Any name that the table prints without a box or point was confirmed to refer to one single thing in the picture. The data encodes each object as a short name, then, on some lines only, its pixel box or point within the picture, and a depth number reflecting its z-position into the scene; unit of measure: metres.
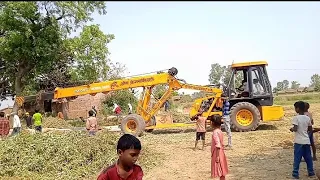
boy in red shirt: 1.99
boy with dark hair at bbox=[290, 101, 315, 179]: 4.53
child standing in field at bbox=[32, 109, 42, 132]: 9.52
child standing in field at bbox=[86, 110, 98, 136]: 7.23
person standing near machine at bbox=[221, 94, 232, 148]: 7.17
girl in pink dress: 4.32
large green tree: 12.62
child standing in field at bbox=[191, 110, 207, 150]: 7.02
